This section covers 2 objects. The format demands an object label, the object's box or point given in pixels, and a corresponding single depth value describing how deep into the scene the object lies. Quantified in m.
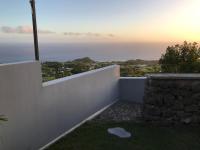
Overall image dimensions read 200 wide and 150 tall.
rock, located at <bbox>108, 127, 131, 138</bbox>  3.35
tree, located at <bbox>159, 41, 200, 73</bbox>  4.92
